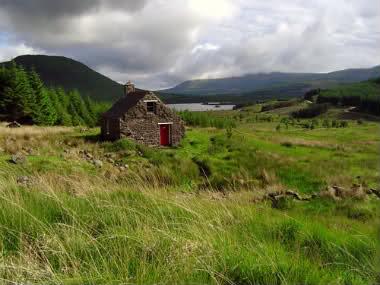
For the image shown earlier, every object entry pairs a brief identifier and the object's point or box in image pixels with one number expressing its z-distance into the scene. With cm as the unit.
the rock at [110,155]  3094
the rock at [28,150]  2776
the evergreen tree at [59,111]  6102
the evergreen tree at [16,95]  5300
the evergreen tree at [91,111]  7151
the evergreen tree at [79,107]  7036
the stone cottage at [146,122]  3853
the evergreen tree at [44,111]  5466
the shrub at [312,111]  16012
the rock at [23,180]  737
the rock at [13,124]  4557
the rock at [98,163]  2659
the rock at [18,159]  2269
